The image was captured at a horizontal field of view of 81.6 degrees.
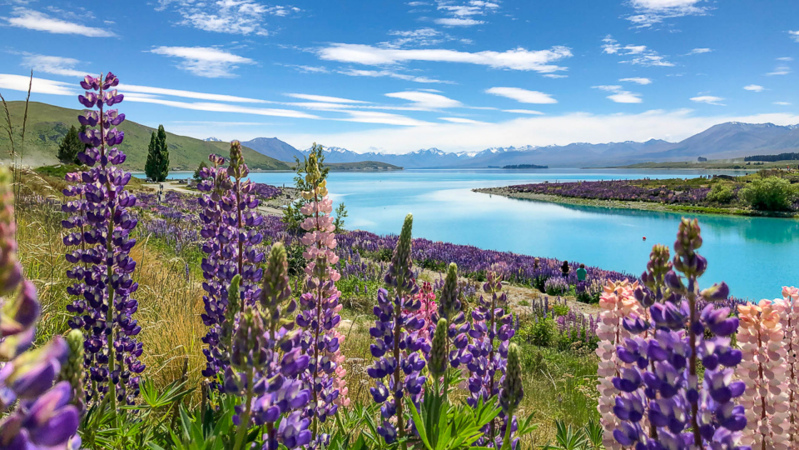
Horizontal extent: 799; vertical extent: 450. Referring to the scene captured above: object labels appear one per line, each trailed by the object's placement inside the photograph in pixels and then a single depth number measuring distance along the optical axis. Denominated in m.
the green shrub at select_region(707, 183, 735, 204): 44.00
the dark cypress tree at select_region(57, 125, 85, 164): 59.23
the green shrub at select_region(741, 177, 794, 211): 39.34
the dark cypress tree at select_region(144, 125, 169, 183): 65.31
